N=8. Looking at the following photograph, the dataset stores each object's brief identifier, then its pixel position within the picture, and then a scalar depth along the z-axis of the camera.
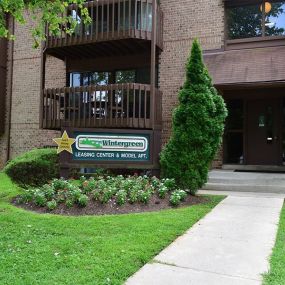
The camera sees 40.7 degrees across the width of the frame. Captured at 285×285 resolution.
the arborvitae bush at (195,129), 8.02
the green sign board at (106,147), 8.55
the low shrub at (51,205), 6.73
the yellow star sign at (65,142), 8.46
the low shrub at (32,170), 9.15
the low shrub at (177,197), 7.26
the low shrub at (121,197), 6.95
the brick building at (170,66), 11.12
